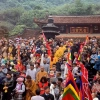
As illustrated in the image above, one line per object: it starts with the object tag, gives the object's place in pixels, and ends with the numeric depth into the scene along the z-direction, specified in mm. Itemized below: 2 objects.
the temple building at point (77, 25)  42000
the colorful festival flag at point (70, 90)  9320
